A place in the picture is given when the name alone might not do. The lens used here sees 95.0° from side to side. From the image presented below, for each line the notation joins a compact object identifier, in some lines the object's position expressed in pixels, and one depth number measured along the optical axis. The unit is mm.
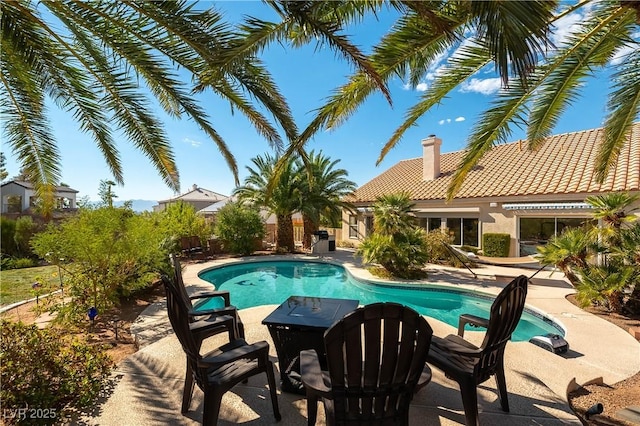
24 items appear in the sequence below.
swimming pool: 8344
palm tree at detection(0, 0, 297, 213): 3881
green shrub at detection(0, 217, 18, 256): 14922
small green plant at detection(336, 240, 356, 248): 21362
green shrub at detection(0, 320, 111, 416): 2850
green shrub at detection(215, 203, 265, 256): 16906
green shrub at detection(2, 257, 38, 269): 13182
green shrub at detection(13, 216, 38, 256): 14875
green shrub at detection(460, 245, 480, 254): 14635
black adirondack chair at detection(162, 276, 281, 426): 2717
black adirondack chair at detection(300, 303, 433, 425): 2244
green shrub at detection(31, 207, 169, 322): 6055
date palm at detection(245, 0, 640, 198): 2291
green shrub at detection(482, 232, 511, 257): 13719
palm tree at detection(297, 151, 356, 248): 17609
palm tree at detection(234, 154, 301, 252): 17578
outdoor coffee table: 3412
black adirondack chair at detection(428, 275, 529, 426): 2838
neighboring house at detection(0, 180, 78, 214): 23062
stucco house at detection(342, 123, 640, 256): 11586
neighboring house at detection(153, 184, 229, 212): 35975
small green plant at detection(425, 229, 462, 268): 13273
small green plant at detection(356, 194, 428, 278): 11172
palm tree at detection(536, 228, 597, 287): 7387
